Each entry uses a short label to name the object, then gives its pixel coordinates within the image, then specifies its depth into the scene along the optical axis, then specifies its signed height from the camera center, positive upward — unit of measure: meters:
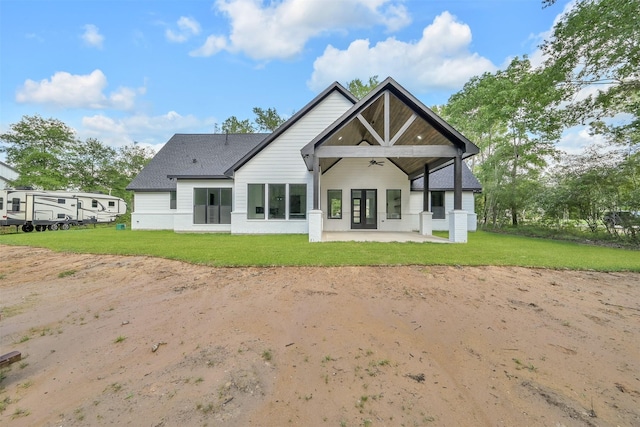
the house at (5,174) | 29.41 +4.61
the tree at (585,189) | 10.41 +1.15
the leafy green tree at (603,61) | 9.32 +6.04
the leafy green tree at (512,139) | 14.73 +4.74
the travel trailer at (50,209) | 15.18 +0.33
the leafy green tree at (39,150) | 22.11 +5.65
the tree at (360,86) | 27.78 +13.61
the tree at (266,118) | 30.83 +11.27
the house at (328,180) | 9.47 +1.77
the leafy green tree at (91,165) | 25.80 +5.08
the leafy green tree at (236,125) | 30.30 +10.27
